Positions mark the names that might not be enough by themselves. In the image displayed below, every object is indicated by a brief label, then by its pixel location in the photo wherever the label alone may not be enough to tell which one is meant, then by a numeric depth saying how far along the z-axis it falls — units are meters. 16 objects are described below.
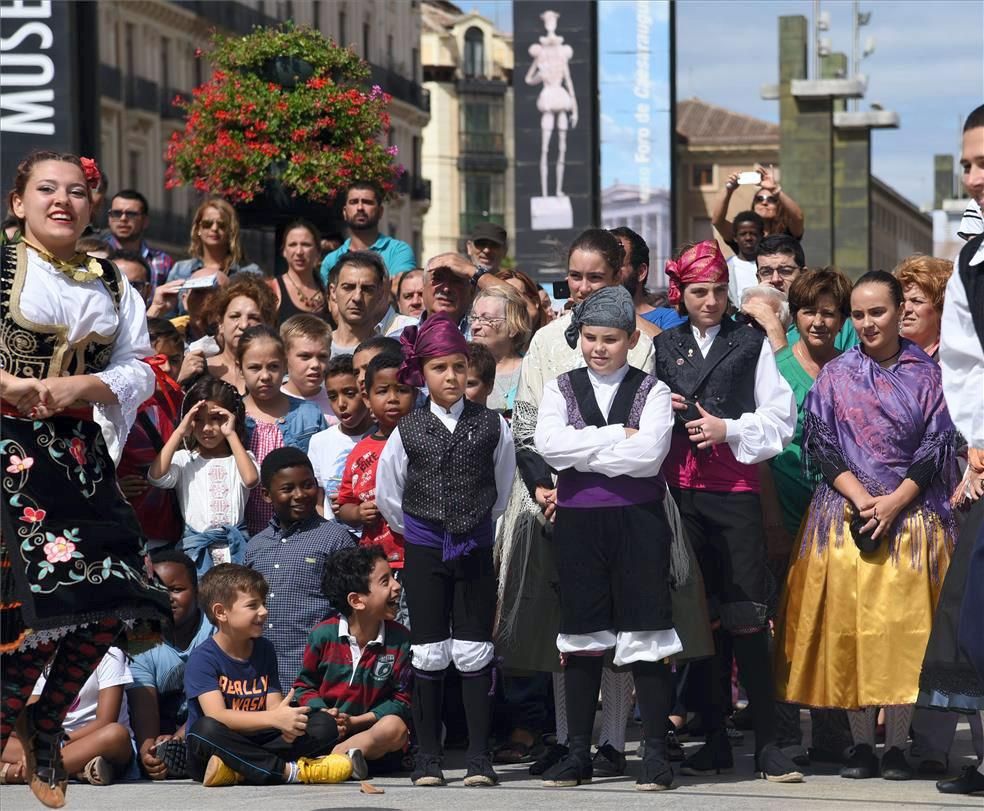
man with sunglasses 15.91
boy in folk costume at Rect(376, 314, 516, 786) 10.42
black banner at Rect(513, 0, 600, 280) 36.43
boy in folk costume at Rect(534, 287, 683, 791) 10.22
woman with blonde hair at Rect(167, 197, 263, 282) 15.74
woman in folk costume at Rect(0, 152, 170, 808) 8.50
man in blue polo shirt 15.90
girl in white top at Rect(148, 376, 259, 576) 11.87
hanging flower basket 17.84
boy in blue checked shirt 11.46
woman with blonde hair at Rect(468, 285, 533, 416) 12.06
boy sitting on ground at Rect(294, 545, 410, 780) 10.97
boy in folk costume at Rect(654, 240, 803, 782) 10.53
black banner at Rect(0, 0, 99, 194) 20.05
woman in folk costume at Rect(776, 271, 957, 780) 10.52
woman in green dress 11.48
